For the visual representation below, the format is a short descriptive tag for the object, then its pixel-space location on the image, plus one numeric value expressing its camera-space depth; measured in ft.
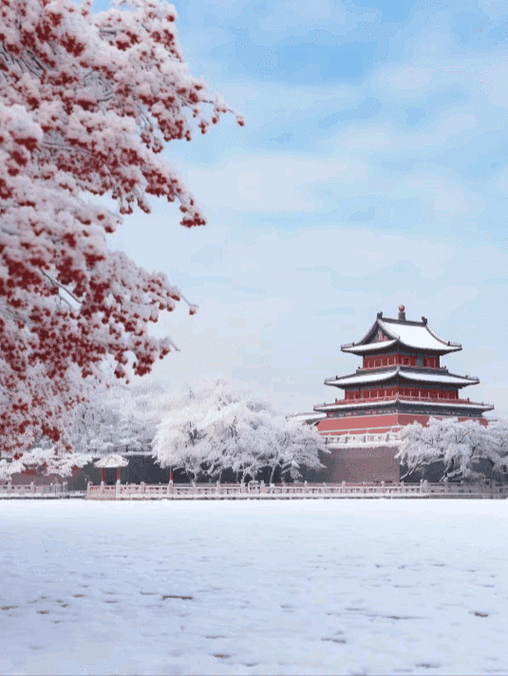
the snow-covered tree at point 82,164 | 15.94
